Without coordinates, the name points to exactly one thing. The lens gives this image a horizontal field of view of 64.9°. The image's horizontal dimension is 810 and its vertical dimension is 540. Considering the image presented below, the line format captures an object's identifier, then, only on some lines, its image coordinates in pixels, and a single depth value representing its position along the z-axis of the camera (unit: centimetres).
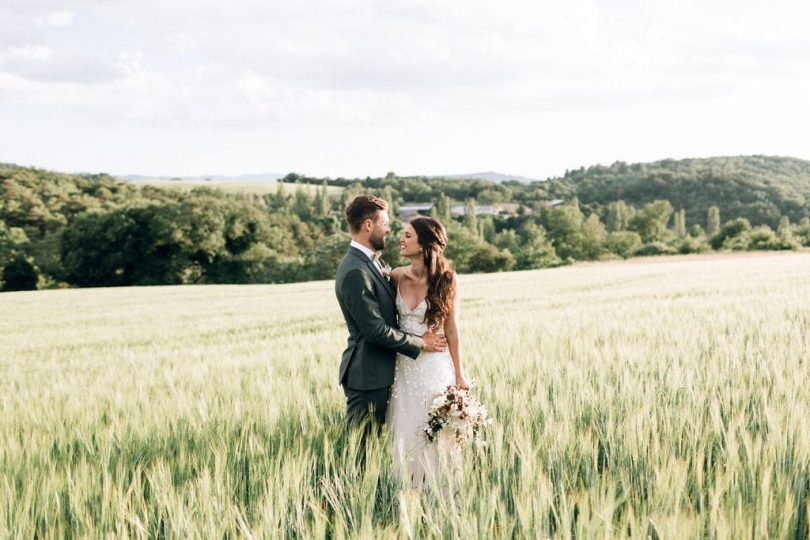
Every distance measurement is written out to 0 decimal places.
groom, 392
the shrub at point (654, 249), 7750
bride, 393
